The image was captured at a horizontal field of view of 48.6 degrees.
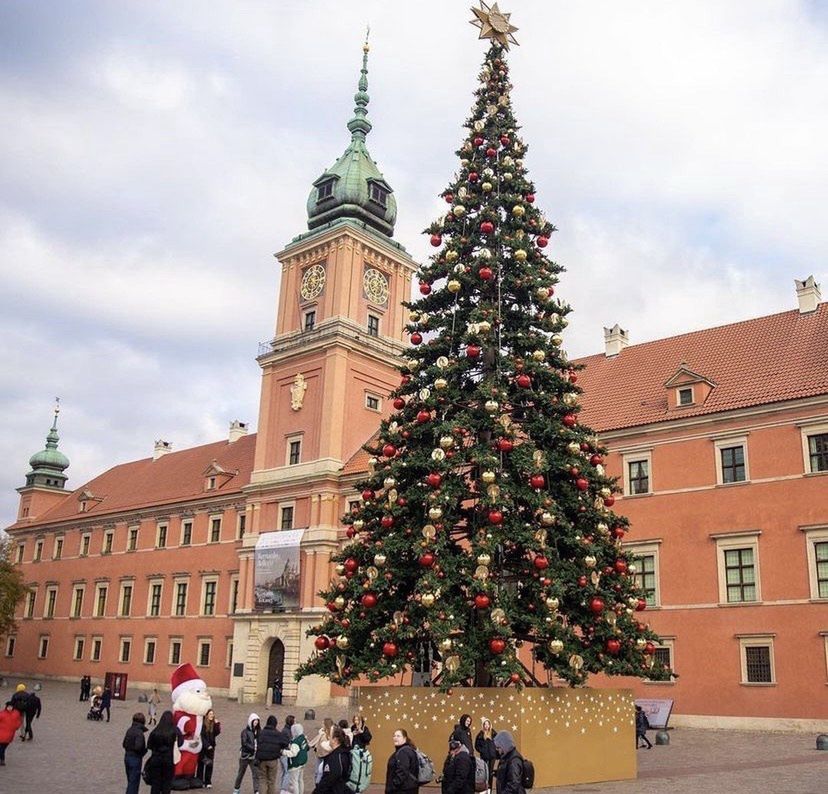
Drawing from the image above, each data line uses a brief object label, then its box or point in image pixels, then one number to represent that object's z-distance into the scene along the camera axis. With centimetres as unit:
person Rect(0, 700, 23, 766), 1747
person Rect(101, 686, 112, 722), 3103
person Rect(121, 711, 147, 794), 1262
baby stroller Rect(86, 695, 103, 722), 3082
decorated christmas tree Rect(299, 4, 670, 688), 1555
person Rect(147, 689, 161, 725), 3032
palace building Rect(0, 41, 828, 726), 2850
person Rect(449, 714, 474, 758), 1317
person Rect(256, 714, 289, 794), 1380
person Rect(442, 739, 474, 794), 1038
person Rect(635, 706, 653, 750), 2334
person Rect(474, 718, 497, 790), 1373
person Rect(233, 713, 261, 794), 1477
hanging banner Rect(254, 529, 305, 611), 4300
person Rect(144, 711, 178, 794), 1065
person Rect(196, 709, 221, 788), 1563
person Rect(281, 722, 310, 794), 1388
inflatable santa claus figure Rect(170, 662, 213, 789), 1088
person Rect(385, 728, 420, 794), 991
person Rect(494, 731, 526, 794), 1091
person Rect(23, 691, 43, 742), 2236
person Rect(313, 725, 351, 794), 1007
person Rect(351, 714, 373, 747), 1448
